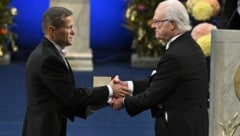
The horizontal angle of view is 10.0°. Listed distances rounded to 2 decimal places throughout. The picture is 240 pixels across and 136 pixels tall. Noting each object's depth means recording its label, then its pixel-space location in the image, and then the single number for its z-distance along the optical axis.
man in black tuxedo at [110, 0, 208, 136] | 8.82
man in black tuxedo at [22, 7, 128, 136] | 8.92
